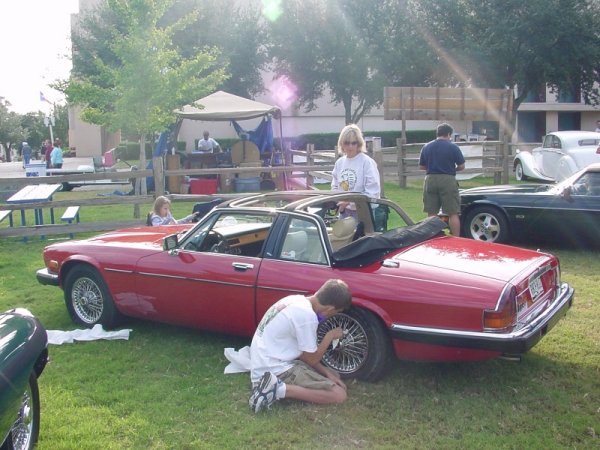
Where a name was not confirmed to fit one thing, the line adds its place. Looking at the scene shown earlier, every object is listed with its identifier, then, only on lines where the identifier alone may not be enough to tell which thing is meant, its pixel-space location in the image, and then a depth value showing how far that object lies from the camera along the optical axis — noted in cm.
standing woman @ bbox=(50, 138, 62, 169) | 2583
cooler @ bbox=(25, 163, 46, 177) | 1845
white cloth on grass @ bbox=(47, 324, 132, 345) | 615
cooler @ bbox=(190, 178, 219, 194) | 1742
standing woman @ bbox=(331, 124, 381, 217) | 712
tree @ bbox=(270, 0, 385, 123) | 3159
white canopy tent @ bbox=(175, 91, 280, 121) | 1848
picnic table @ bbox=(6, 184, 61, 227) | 1151
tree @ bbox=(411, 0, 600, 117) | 2605
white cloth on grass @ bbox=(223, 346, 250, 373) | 528
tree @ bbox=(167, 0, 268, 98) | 3350
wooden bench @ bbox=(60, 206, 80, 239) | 1180
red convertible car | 461
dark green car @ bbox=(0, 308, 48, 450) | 334
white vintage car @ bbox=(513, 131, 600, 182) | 1734
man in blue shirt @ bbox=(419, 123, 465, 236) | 931
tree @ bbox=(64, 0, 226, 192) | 1602
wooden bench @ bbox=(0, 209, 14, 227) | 1146
